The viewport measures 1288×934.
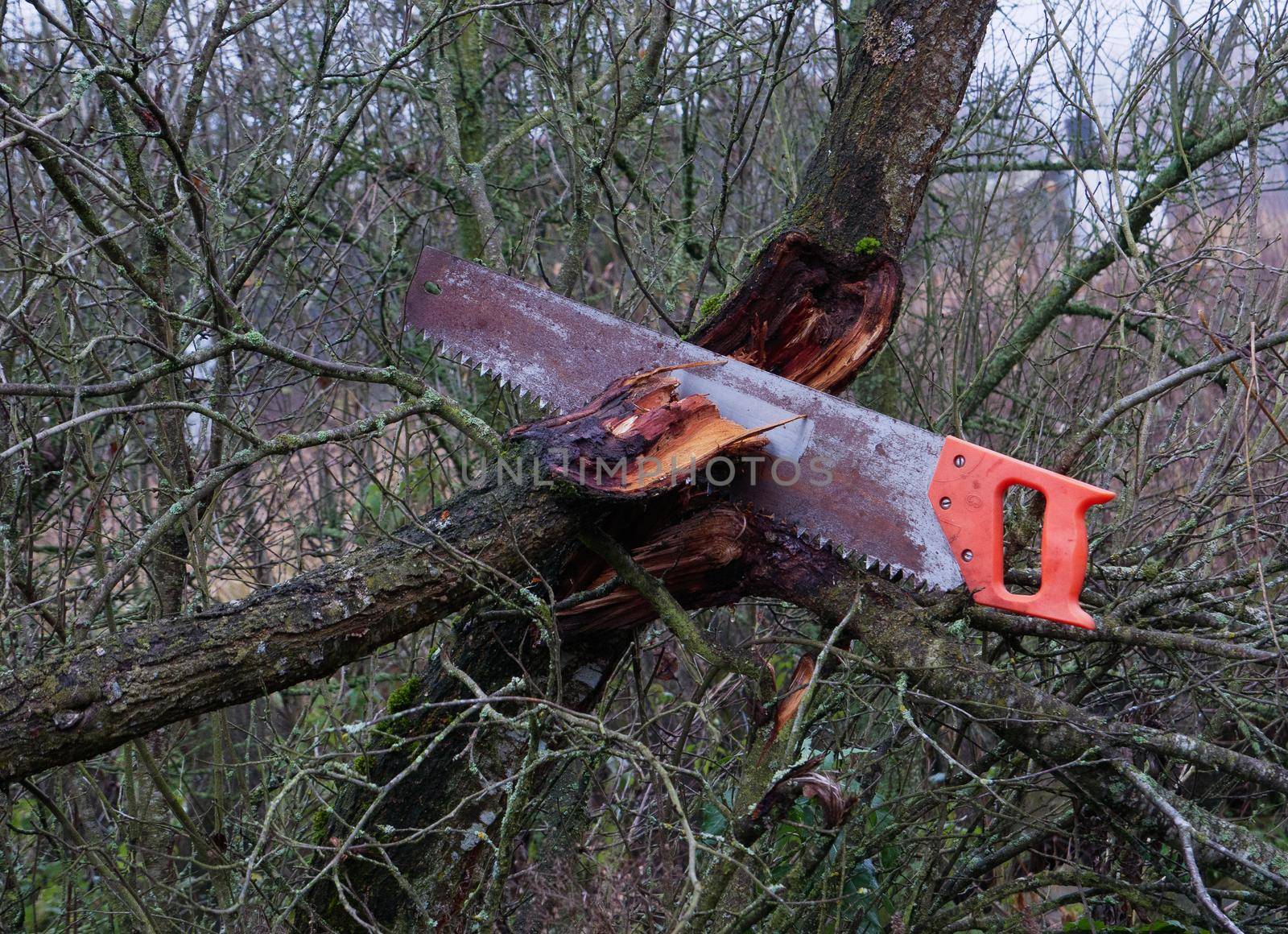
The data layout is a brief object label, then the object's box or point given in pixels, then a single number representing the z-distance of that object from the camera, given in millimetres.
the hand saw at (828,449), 2701
